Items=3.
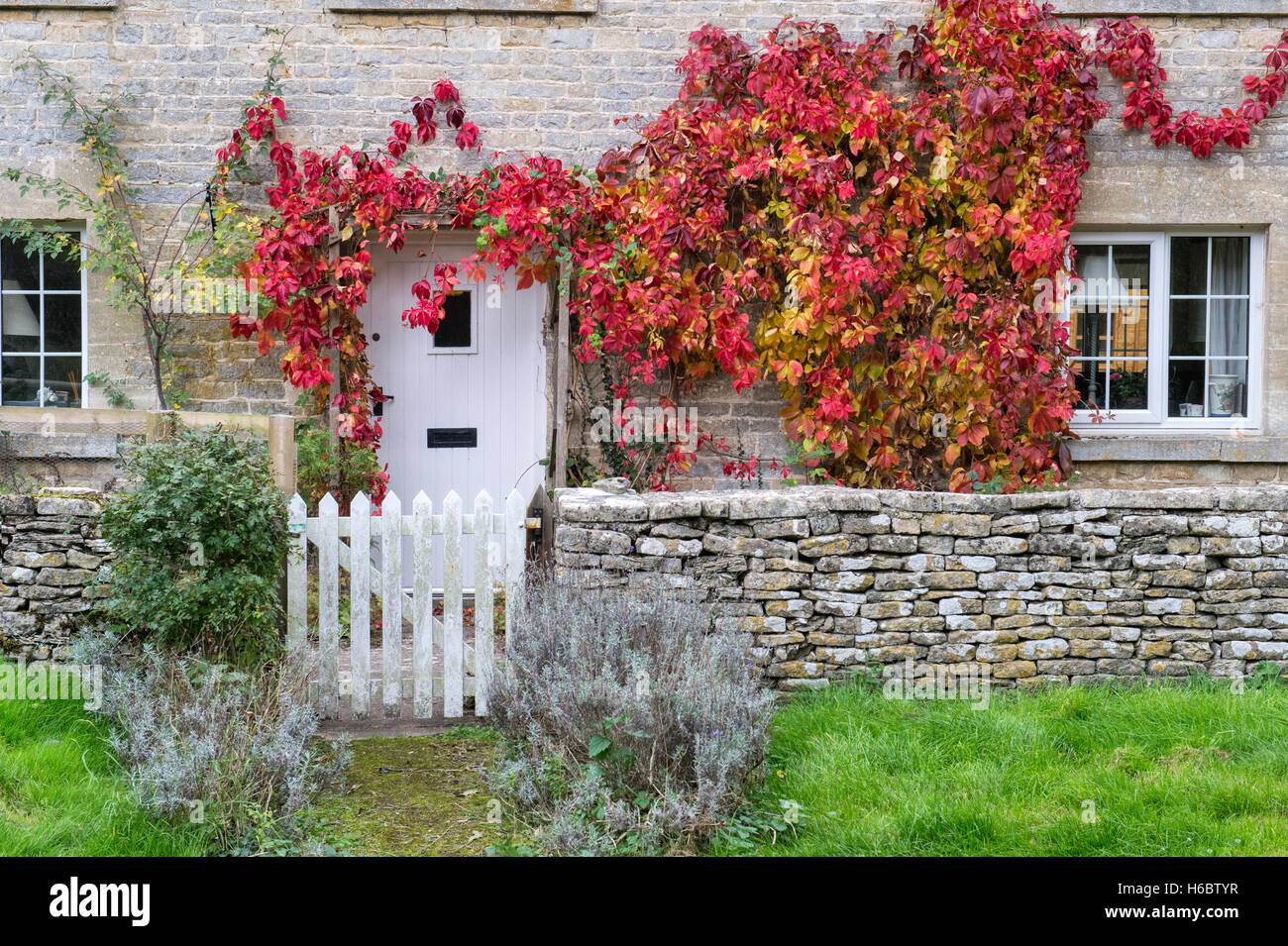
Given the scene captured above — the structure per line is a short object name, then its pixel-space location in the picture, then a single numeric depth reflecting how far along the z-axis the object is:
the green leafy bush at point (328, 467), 6.89
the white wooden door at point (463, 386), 7.45
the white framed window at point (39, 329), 7.37
